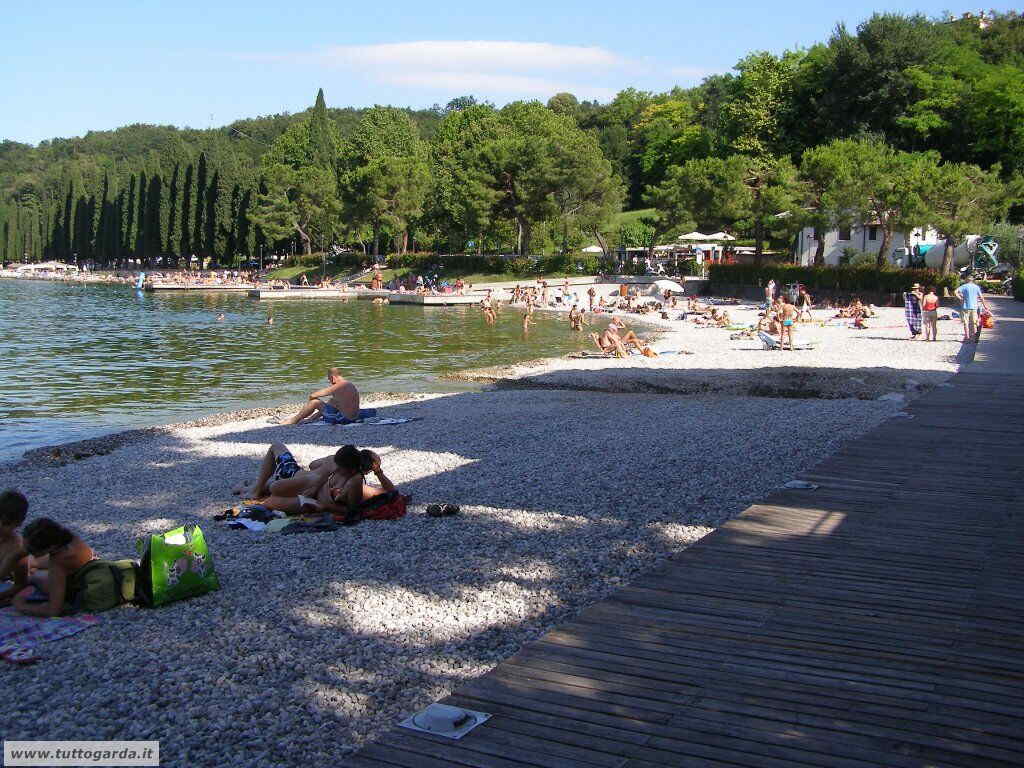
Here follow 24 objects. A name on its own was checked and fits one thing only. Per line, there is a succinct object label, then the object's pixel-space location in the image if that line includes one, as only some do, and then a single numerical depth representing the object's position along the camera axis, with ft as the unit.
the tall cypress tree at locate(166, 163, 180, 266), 308.81
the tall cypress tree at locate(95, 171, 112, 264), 360.28
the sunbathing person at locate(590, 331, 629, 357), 83.15
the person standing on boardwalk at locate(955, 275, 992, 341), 78.78
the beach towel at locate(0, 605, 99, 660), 19.16
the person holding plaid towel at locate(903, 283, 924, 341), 86.79
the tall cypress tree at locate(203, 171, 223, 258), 295.48
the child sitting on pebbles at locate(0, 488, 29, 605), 22.00
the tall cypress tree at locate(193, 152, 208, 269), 300.77
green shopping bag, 21.16
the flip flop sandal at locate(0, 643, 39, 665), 18.20
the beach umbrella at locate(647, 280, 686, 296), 157.07
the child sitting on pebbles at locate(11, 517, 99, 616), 20.74
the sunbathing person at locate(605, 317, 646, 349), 84.02
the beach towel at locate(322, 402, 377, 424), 51.85
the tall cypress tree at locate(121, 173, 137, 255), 340.18
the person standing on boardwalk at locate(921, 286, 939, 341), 83.41
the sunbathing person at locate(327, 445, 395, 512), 28.91
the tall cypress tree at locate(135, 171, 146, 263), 331.77
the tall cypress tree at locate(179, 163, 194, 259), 304.91
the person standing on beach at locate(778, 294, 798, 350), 82.64
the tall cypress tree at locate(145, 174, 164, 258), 321.11
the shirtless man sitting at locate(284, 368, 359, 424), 52.11
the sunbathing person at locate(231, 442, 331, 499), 30.89
